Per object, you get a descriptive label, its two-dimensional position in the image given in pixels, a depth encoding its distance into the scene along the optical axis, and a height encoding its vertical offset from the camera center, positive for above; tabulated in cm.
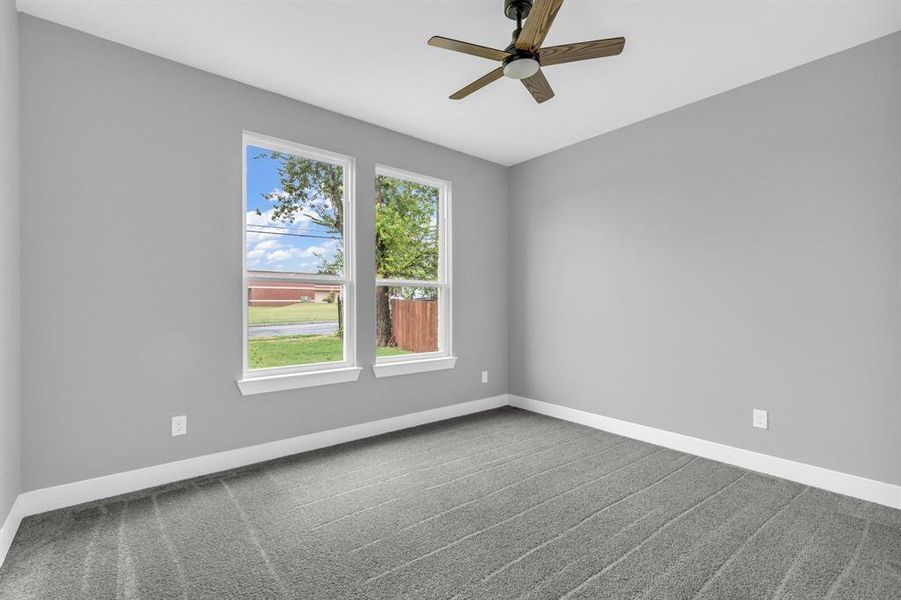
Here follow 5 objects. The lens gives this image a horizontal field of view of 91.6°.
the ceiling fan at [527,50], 209 +127
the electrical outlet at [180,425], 278 -77
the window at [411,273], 395 +29
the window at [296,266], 321 +29
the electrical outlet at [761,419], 298 -80
